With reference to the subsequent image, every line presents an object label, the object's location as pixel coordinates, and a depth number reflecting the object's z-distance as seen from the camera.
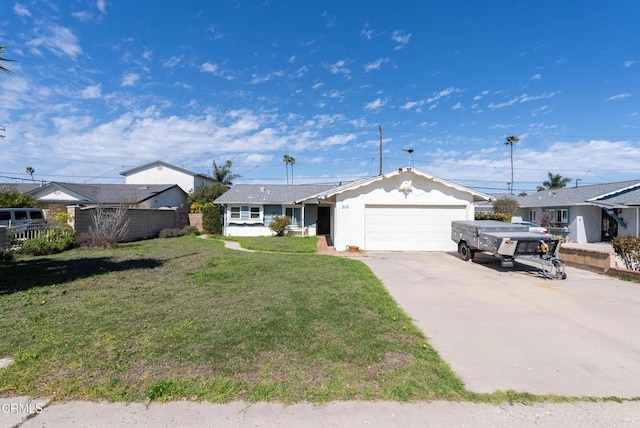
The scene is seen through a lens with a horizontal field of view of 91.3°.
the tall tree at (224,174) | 46.34
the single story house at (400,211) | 15.23
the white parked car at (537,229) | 14.06
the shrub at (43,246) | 11.92
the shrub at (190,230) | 23.05
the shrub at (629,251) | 9.10
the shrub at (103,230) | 14.13
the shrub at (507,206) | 29.11
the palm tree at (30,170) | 61.84
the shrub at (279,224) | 21.69
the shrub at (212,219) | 23.75
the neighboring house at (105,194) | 26.80
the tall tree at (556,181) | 49.88
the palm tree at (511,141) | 47.12
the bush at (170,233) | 20.86
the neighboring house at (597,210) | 20.39
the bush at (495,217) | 20.23
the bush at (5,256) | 10.35
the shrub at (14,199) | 17.02
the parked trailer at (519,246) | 9.37
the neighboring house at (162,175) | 38.16
